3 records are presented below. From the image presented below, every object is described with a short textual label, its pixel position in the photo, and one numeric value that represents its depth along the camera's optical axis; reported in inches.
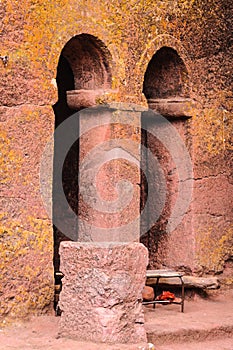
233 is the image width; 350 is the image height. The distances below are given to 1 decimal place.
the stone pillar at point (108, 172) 533.8
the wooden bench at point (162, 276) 523.1
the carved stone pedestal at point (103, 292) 427.1
